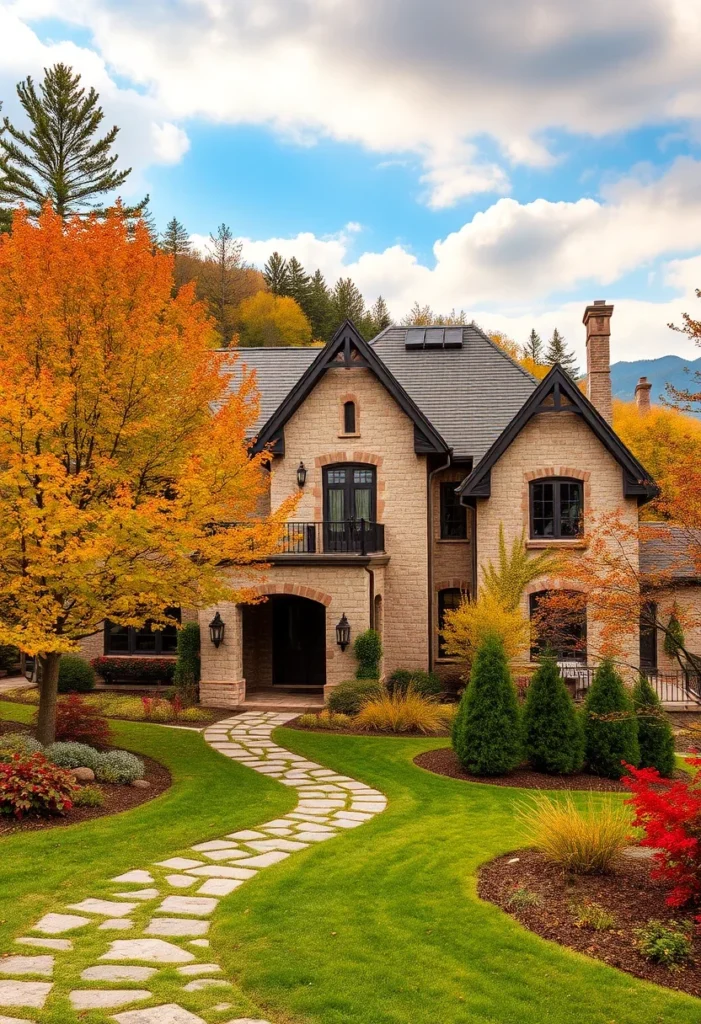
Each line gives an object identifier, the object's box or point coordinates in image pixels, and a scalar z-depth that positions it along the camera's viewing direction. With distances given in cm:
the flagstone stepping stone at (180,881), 815
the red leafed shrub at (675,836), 708
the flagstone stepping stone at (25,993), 550
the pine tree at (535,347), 7094
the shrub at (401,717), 1730
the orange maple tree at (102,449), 1083
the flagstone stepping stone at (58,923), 690
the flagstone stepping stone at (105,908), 727
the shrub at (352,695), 1844
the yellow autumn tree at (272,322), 5750
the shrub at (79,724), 1393
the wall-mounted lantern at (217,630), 2023
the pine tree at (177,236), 7549
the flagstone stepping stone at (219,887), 793
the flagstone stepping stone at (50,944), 649
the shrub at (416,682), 2091
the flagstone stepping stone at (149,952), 627
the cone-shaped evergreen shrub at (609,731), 1360
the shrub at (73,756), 1233
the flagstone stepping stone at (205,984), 575
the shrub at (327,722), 1764
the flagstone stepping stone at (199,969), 604
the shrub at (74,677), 2138
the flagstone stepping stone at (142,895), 772
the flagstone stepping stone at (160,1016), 528
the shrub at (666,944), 639
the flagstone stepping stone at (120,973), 591
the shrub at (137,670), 2228
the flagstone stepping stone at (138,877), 826
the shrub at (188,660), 2066
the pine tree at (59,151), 2922
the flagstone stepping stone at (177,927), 682
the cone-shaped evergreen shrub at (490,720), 1341
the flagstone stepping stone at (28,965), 600
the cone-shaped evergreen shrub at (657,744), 1391
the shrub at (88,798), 1090
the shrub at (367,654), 1994
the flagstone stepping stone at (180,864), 877
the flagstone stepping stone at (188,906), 736
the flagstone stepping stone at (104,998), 548
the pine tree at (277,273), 6931
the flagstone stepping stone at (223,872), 848
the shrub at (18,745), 1226
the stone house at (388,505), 2050
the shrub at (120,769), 1213
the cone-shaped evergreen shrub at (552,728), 1355
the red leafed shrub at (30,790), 1014
